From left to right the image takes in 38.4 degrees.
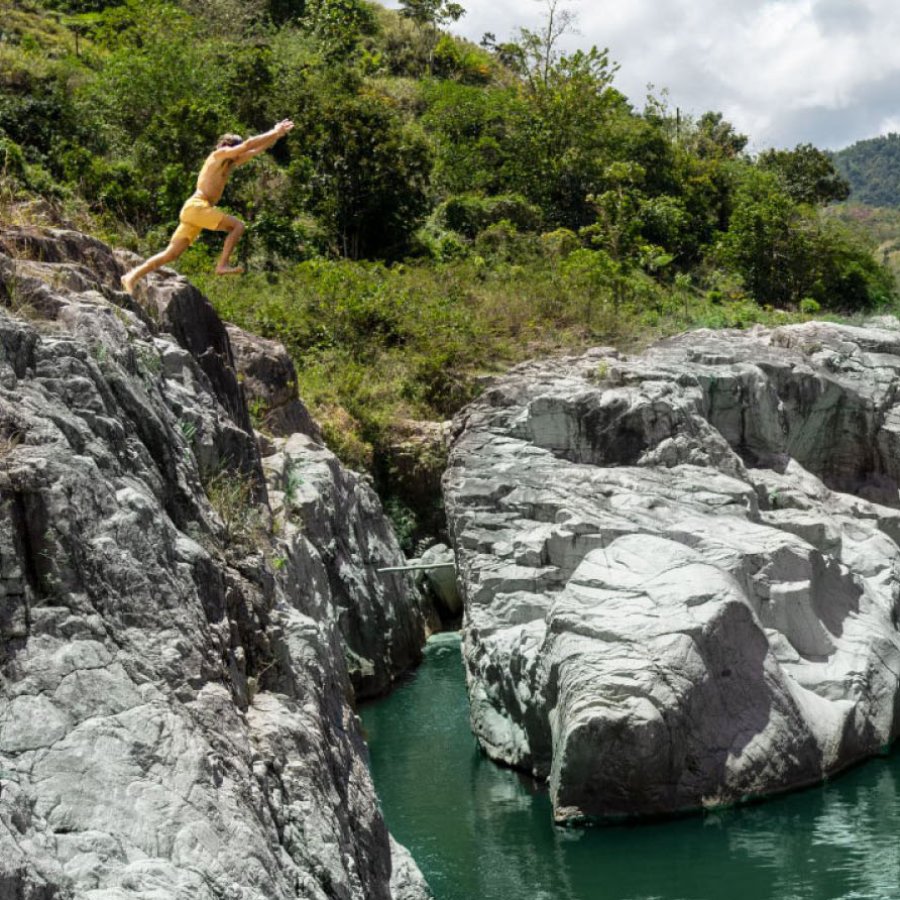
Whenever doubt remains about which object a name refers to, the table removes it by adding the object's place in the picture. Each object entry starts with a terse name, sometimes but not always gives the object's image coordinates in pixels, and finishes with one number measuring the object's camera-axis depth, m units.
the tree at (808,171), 47.44
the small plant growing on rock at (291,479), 17.13
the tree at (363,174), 32.34
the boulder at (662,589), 13.97
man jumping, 13.34
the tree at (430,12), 53.66
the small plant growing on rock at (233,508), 9.10
